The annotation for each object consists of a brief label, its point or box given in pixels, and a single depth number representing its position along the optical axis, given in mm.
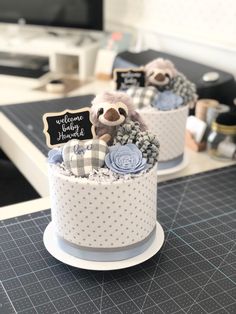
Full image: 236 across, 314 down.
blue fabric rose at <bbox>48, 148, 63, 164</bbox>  862
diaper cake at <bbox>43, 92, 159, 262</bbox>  812
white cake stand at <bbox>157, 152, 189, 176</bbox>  1223
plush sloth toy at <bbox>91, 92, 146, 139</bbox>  899
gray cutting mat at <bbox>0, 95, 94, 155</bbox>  1444
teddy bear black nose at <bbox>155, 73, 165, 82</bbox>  1240
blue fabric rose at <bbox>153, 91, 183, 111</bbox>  1194
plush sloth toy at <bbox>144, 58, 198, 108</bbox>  1240
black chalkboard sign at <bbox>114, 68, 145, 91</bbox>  1249
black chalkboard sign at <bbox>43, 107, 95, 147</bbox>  865
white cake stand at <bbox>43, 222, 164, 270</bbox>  851
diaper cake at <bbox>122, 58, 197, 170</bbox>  1182
